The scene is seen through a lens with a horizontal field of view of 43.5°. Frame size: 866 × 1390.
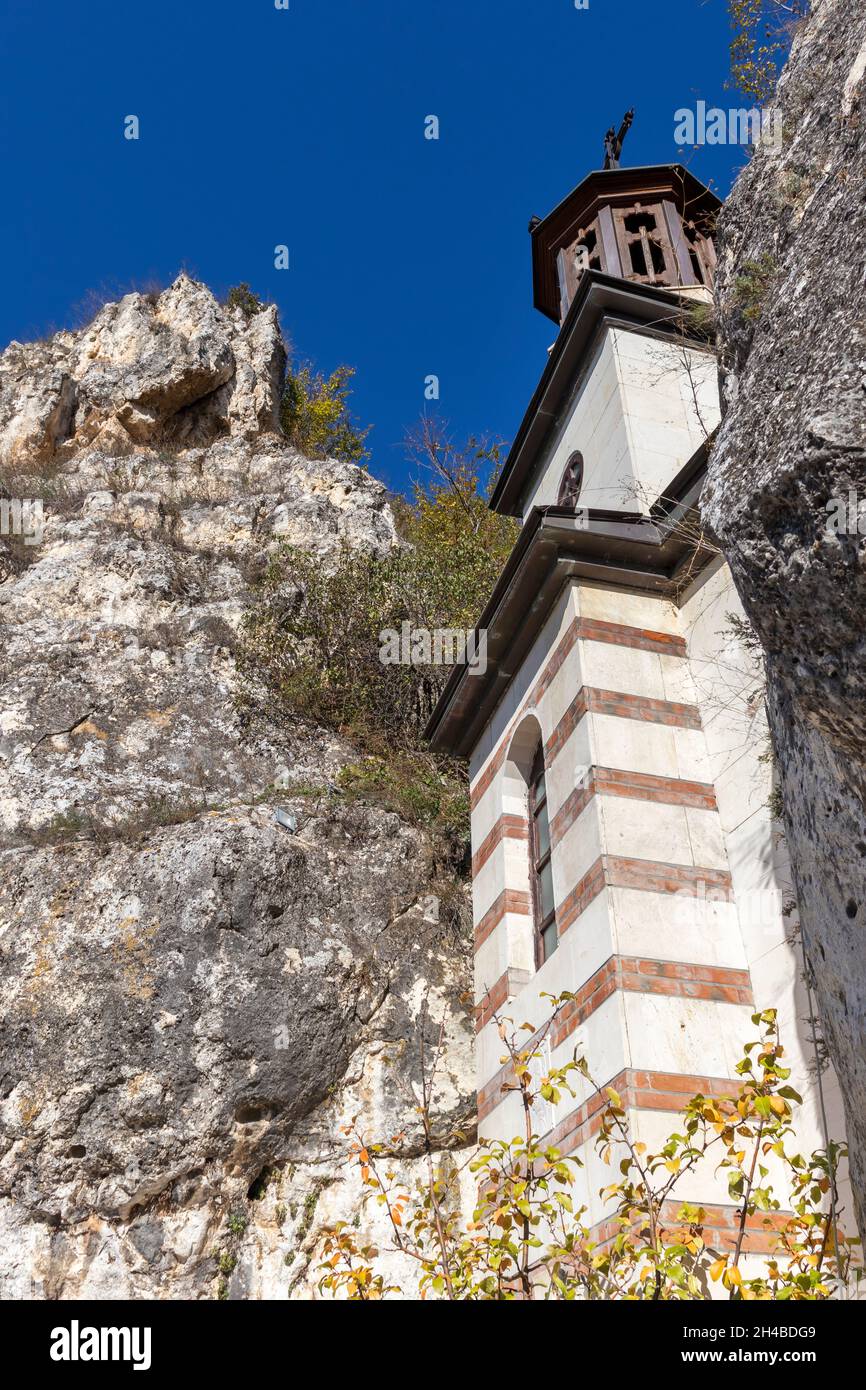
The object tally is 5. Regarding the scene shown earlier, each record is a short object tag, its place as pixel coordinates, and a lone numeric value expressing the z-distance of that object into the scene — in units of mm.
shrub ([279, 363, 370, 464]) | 25547
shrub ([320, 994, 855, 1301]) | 4504
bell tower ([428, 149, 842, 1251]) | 6680
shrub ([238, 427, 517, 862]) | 12219
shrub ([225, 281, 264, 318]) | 25312
